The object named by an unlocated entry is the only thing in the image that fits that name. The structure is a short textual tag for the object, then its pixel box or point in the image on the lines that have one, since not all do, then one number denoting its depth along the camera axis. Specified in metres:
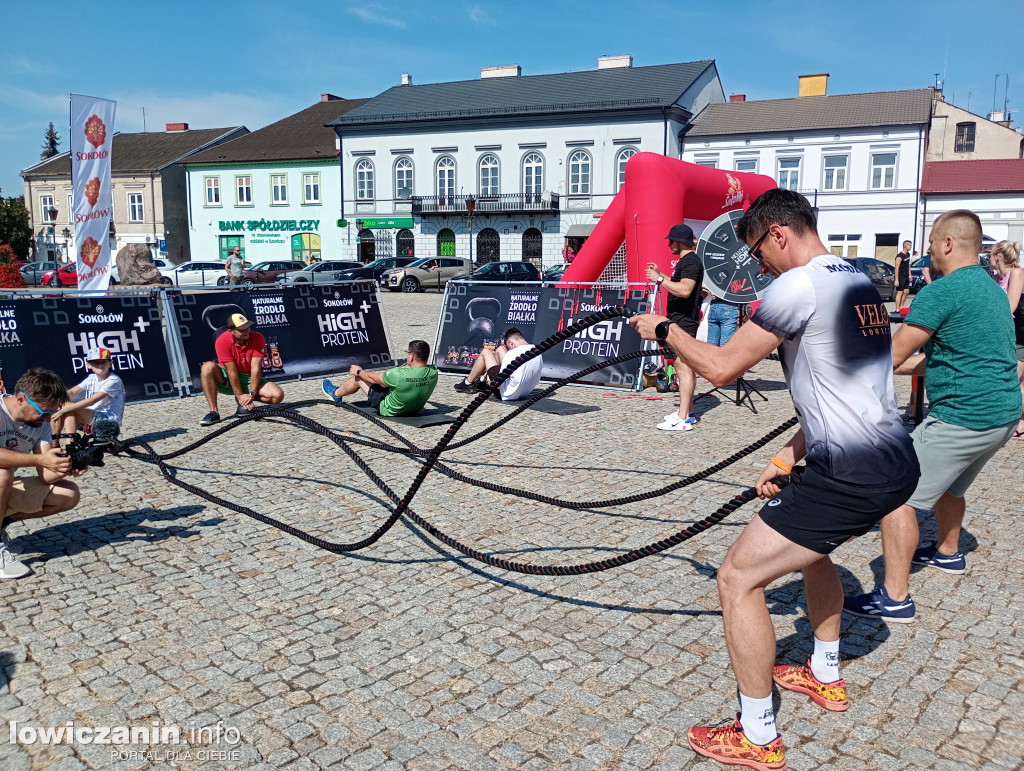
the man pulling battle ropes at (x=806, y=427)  2.89
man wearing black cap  8.53
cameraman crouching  4.77
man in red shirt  9.37
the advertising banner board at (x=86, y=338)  9.60
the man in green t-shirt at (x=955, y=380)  4.29
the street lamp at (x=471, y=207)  46.88
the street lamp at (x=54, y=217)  57.50
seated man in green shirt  9.21
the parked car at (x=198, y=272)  35.94
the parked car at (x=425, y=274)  35.50
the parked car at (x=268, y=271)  36.66
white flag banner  13.83
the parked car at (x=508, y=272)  34.50
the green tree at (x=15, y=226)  56.84
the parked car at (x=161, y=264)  38.10
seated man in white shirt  10.37
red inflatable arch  12.74
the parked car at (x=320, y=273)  35.75
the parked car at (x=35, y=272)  40.21
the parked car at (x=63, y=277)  37.72
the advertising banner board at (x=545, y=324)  11.81
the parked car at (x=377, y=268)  35.92
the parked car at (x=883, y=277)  28.73
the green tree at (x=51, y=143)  101.44
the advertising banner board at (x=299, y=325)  11.31
